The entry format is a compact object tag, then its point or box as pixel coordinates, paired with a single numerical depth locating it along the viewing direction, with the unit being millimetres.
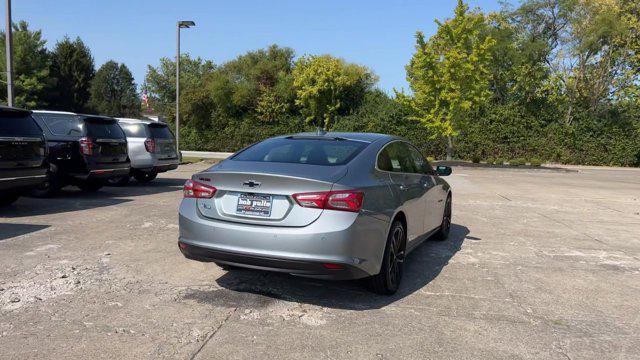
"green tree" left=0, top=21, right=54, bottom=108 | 43656
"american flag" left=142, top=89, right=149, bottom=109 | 68319
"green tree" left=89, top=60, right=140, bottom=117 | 71781
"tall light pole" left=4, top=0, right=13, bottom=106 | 12852
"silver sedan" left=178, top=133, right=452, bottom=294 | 3881
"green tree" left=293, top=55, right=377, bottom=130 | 36625
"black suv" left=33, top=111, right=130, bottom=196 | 10000
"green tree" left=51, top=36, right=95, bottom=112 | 52375
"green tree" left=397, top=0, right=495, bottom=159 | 26906
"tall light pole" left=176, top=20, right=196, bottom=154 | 23781
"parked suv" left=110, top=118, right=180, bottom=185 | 12766
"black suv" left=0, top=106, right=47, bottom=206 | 7726
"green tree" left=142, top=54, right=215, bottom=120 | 73000
